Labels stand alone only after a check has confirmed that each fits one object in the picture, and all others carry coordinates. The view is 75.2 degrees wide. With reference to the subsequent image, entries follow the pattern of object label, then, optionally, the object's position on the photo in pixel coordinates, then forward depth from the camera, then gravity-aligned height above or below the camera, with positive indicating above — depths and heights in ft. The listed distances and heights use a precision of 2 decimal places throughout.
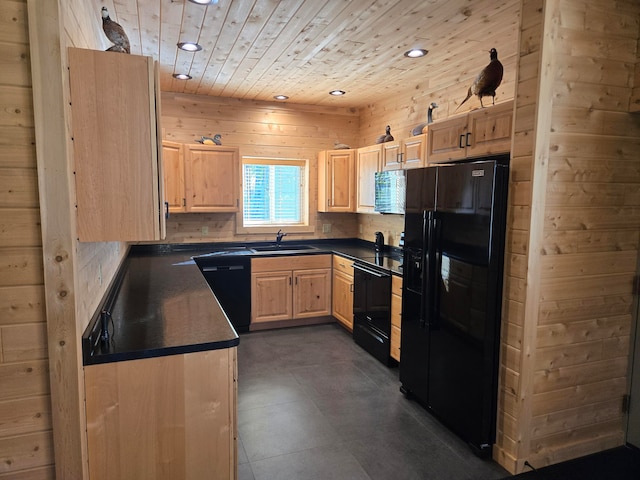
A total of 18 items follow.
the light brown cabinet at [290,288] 15.19 -3.28
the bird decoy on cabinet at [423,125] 12.05 +2.38
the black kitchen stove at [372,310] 12.07 -3.37
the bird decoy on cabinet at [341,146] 16.80 +2.21
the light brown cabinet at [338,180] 16.38 +0.83
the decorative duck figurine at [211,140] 15.49 +2.19
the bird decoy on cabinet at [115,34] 6.24 +2.46
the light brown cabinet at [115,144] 5.13 +0.69
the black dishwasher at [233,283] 14.58 -2.97
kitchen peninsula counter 5.67 -2.04
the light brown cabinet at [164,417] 5.42 -2.98
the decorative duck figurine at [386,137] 14.61 +2.26
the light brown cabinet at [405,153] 12.13 +1.51
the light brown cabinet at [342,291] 14.71 -3.33
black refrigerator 7.76 -1.82
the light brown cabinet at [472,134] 8.00 +1.47
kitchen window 17.19 +0.22
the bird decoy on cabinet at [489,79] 8.66 +2.61
